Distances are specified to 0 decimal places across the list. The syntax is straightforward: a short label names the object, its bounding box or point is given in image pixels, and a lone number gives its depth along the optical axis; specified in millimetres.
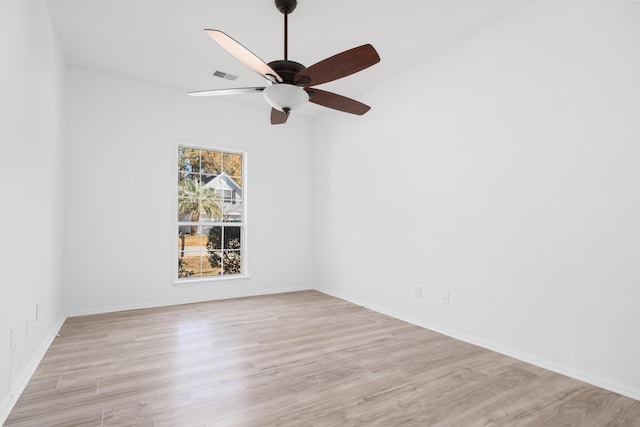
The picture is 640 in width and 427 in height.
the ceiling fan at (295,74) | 1983
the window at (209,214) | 4691
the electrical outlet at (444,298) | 3273
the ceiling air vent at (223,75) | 3979
